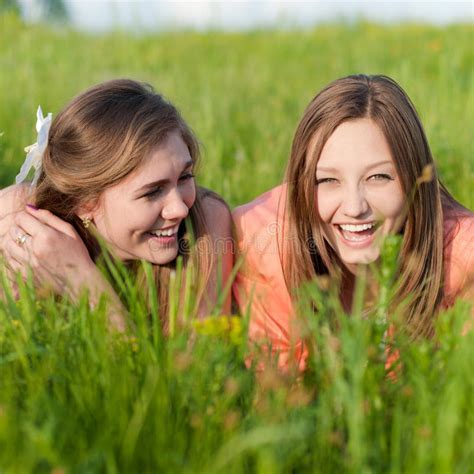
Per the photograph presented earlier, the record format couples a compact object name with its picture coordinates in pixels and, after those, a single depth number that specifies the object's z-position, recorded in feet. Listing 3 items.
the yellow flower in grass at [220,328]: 5.66
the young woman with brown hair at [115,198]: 9.17
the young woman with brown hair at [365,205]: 8.77
